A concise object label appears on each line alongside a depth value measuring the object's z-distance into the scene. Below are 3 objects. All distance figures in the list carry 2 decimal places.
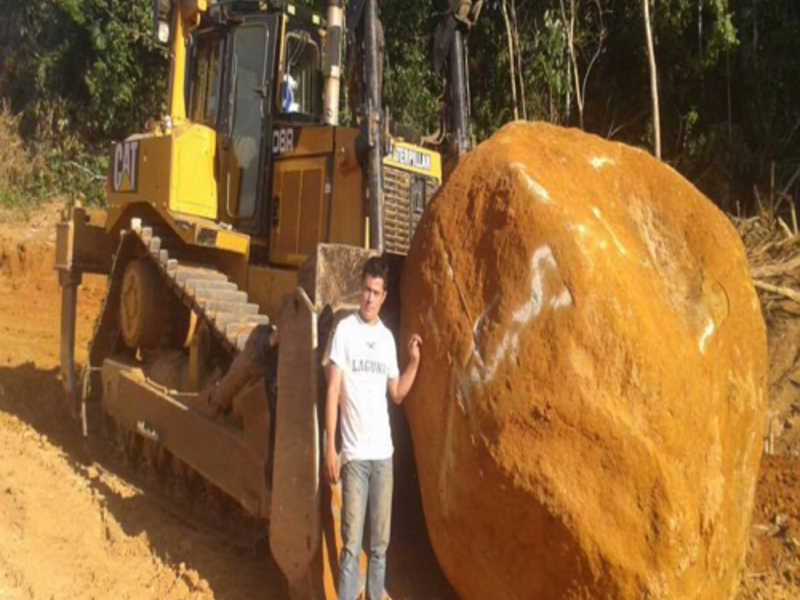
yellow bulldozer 6.11
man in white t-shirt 4.05
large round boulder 3.57
